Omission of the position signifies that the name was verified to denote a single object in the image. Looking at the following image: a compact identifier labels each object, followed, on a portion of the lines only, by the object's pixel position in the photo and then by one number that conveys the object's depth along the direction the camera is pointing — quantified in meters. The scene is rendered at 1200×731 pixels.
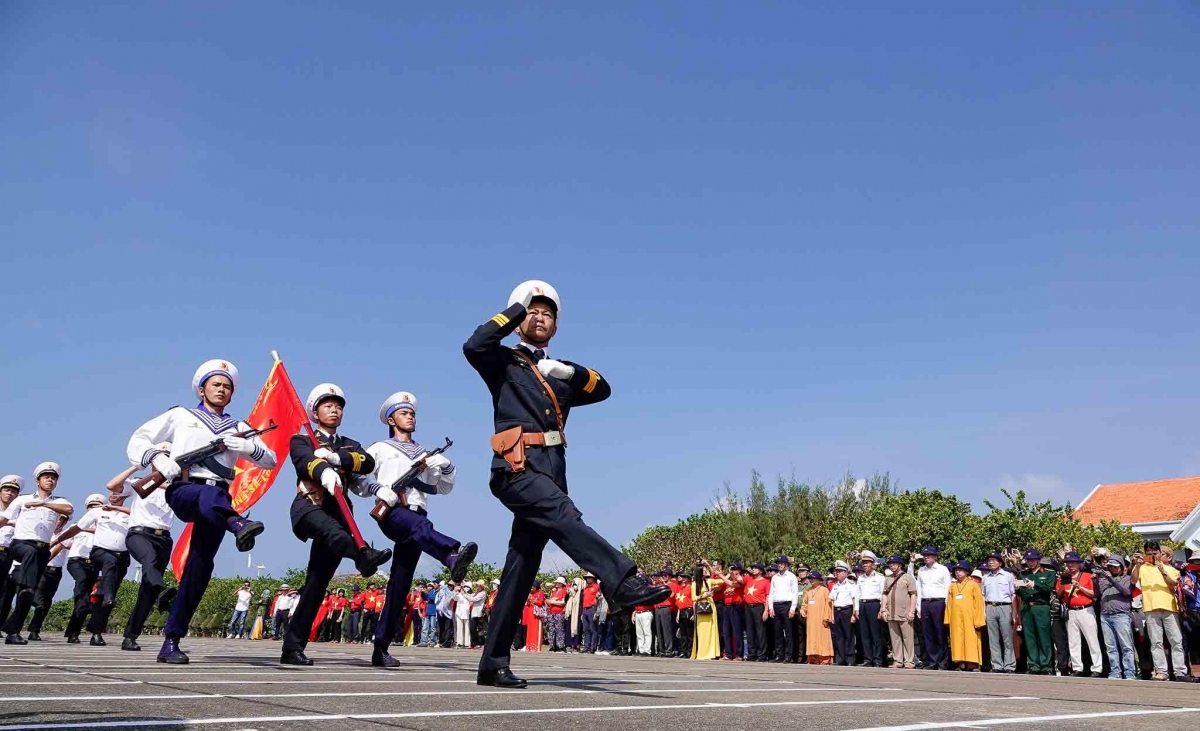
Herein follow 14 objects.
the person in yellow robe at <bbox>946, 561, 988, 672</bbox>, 16.58
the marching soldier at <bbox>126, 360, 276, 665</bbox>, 7.78
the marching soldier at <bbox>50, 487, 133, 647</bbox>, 13.65
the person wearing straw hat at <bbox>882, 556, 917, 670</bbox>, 17.66
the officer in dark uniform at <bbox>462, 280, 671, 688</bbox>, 5.64
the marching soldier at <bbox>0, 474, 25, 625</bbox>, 13.77
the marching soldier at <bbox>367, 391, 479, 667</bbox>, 8.63
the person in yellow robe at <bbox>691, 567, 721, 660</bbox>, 21.06
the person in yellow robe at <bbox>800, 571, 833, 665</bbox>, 18.91
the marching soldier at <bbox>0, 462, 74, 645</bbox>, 13.48
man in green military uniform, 15.80
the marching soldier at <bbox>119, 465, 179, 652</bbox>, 10.53
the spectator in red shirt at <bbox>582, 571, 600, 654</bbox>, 24.59
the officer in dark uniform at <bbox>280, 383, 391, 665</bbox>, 8.05
